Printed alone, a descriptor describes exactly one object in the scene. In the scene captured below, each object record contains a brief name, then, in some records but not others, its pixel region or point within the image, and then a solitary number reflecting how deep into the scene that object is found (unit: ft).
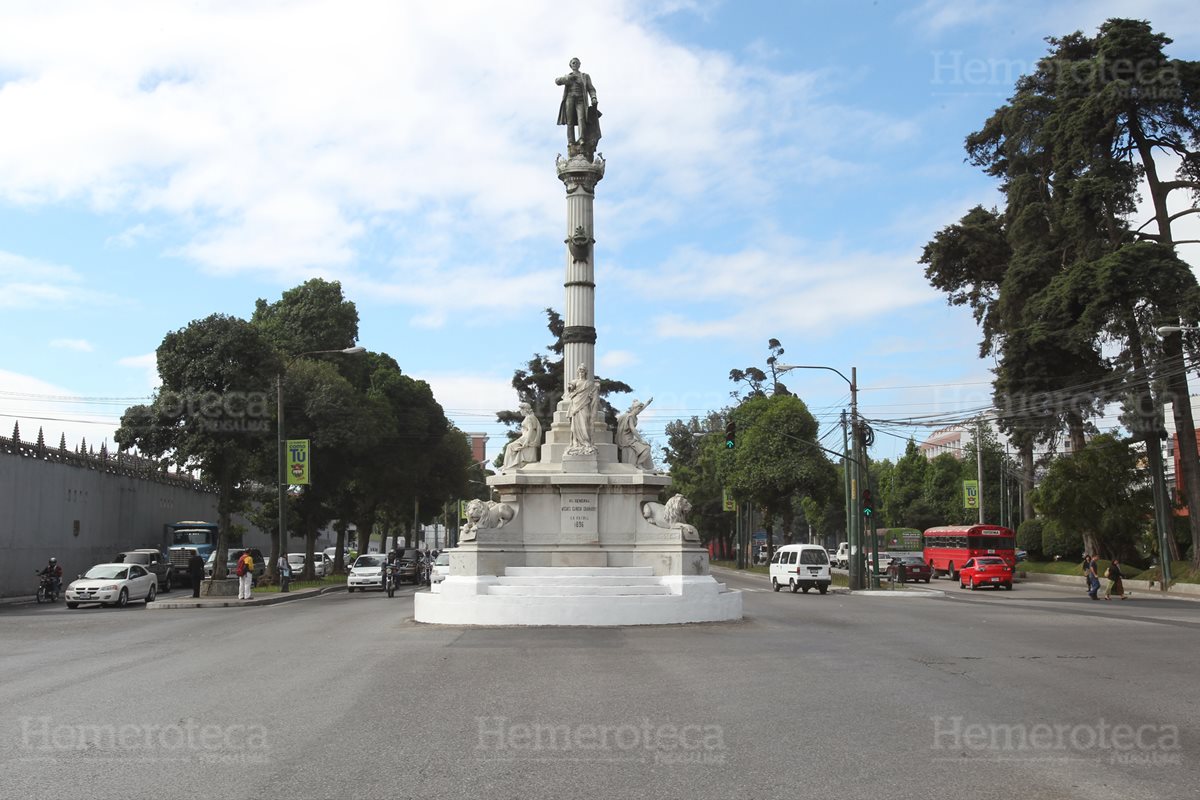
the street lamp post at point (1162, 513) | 126.21
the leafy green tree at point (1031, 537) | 184.24
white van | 132.77
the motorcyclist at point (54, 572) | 117.53
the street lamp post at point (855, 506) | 131.85
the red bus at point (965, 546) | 172.14
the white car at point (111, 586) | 106.32
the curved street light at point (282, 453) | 118.21
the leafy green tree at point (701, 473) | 281.74
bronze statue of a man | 91.71
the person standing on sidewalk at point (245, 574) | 108.47
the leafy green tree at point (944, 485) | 297.74
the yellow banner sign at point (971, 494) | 184.47
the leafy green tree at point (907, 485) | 317.01
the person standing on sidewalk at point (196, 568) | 135.50
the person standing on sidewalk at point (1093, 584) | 112.88
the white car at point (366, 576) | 141.90
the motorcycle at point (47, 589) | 117.08
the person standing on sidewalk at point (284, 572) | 129.08
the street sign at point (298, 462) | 118.32
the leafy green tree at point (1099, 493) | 143.23
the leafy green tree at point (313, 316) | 192.03
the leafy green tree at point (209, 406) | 119.55
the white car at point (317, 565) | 187.81
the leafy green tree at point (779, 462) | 213.66
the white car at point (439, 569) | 115.34
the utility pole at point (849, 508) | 135.85
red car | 146.01
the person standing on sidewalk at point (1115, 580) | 112.68
